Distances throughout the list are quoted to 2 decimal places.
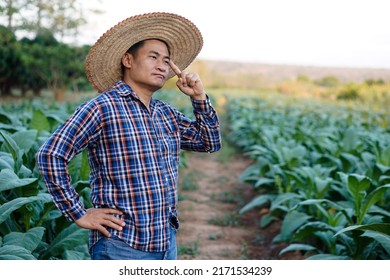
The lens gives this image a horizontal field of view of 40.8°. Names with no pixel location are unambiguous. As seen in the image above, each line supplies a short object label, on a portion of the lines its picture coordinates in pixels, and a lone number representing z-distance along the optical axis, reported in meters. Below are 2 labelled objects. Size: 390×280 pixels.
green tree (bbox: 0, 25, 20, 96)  15.55
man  2.12
